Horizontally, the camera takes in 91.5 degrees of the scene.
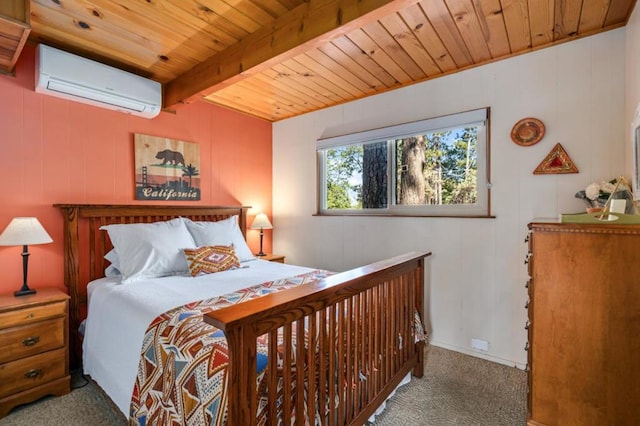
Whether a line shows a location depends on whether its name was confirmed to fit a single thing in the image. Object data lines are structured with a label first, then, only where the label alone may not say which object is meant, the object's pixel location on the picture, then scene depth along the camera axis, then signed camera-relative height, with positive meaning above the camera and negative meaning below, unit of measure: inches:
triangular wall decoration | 80.2 +12.1
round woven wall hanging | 84.3 +21.6
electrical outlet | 93.1 -40.5
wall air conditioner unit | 80.3 +36.6
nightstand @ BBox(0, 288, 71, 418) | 69.0 -31.1
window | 97.0 +15.2
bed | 40.3 -20.8
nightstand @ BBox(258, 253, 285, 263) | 130.1 -19.4
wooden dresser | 48.4 -19.0
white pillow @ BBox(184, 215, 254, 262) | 104.9 -7.7
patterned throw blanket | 42.6 -24.1
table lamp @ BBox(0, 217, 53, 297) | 74.1 -5.2
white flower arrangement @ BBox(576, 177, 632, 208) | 70.0 +3.8
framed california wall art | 106.1 +16.0
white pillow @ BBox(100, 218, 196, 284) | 86.4 -10.6
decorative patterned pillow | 90.7 -14.2
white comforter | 61.5 -21.6
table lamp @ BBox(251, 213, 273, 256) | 135.3 -4.7
